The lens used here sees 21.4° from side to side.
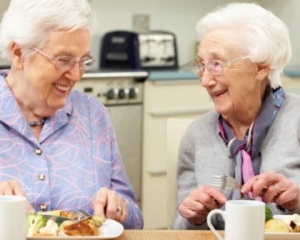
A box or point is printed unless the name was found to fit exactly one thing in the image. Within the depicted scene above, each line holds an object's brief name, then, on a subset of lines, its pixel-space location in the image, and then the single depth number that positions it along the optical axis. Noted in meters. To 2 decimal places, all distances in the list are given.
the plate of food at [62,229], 1.71
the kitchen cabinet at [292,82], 4.69
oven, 4.29
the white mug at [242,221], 1.59
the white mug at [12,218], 1.53
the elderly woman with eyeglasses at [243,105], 2.24
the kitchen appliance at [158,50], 4.75
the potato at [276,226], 1.80
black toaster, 4.73
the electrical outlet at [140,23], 5.01
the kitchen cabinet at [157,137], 4.46
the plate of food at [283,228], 1.76
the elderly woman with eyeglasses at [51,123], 2.12
